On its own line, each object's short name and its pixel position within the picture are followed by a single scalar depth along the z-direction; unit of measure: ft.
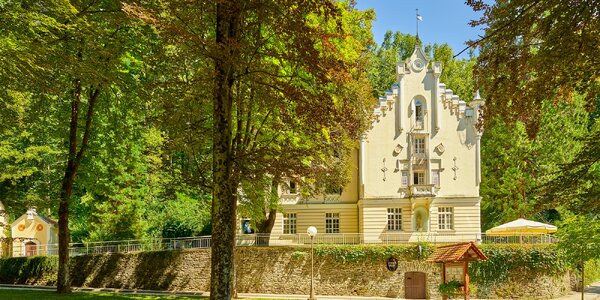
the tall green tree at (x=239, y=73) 38.81
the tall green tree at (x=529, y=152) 118.42
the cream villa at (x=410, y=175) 115.85
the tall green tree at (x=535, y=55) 25.16
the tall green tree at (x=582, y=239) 70.69
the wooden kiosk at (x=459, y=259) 51.85
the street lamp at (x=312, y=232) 76.01
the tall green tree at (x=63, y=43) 37.40
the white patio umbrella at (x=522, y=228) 85.25
